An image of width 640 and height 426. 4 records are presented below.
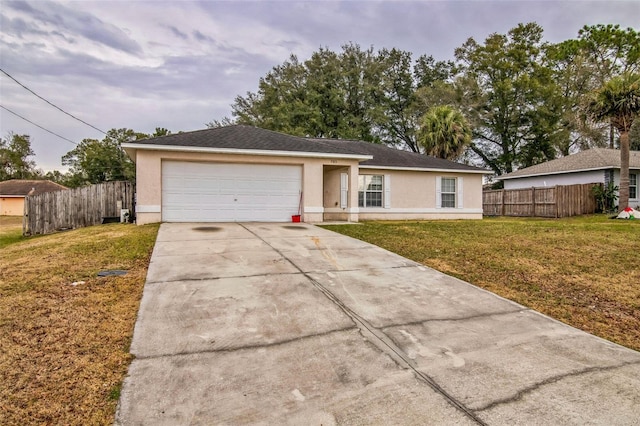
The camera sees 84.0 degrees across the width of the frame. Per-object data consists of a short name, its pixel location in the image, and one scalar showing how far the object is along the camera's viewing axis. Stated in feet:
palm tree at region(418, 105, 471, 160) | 75.00
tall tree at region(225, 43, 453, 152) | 100.27
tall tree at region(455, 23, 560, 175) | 98.37
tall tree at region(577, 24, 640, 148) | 98.32
